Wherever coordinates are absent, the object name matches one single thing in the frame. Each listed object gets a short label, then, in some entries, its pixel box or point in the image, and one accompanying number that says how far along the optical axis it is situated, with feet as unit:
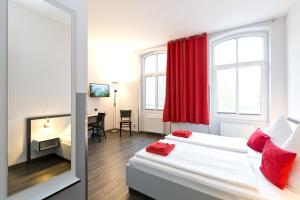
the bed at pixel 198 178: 4.50
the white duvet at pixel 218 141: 7.66
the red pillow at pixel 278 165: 4.51
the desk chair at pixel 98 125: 15.15
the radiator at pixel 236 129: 11.66
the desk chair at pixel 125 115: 17.94
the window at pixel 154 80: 16.99
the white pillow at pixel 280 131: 6.36
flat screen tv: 16.79
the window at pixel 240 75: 11.71
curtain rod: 10.62
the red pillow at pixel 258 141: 7.26
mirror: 2.89
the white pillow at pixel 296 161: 4.37
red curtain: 13.21
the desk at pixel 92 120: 14.64
